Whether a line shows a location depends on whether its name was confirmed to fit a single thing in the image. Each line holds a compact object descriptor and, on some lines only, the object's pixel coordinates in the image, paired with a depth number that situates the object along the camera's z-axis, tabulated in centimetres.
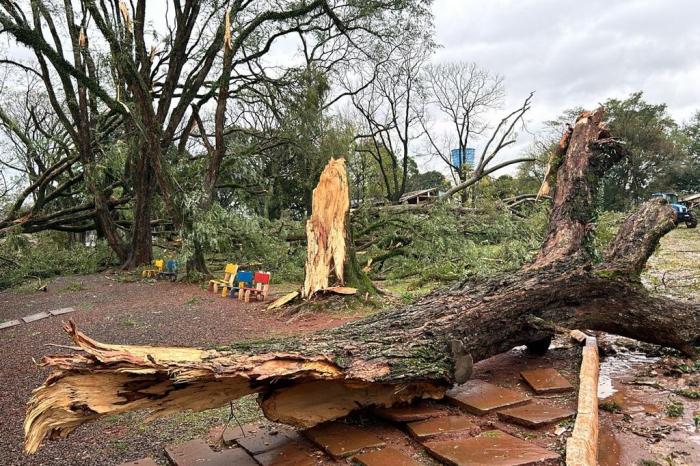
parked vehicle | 1642
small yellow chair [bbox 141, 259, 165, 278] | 1180
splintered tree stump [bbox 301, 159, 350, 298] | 766
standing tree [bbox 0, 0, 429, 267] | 1051
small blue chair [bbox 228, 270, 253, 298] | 916
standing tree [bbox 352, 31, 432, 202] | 2453
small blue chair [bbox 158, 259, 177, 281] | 1152
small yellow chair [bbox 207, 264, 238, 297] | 938
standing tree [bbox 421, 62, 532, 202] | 2732
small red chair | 874
